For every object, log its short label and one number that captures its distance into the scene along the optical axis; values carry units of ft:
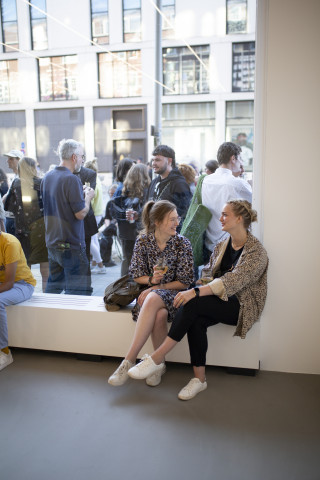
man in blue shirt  10.38
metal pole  10.69
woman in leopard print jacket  7.68
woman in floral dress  8.01
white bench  8.41
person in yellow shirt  9.00
